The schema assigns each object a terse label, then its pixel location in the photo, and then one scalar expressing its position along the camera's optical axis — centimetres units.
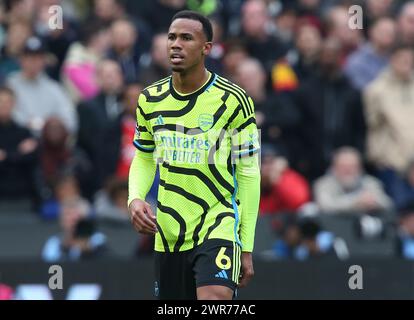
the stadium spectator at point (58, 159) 1407
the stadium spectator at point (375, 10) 1619
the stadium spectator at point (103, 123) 1410
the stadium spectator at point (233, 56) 1488
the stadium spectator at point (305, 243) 1352
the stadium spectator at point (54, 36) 1517
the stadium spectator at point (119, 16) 1552
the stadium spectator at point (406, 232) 1376
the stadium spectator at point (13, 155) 1395
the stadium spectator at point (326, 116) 1466
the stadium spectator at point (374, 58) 1536
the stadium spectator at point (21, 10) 1533
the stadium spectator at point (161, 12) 1573
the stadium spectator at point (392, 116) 1464
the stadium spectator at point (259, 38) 1548
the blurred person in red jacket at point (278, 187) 1407
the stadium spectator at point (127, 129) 1418
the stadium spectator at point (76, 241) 1339
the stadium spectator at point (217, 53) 1425
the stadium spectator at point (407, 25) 1546
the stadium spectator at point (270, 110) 1438
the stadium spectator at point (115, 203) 1373
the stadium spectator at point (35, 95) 1437
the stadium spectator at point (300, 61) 1524
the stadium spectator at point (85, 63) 1506
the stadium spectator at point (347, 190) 1425
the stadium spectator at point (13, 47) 1494
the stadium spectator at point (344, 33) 1591
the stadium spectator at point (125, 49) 1495
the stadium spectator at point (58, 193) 1395
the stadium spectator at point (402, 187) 1449
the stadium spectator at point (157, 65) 1452
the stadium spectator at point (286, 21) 1622
